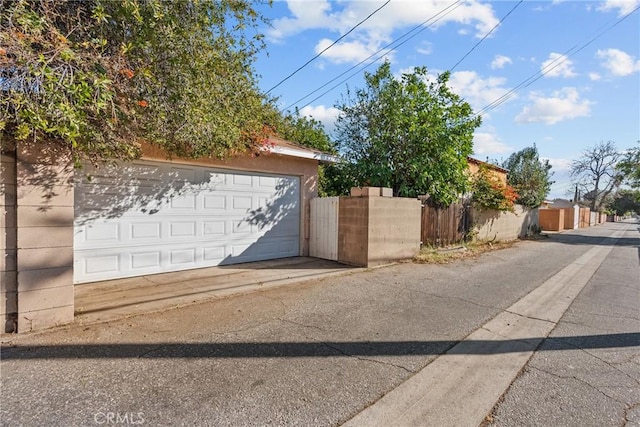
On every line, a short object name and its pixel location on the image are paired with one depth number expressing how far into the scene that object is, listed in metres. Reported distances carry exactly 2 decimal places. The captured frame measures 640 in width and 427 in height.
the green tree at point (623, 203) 63.63
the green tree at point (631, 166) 27.28
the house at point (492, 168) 18.13
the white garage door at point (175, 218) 5.64
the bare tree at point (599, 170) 40.84
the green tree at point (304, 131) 13.15
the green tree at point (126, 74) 3.00
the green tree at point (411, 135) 9.66
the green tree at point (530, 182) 17.94
